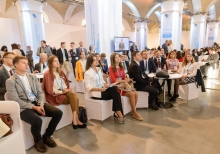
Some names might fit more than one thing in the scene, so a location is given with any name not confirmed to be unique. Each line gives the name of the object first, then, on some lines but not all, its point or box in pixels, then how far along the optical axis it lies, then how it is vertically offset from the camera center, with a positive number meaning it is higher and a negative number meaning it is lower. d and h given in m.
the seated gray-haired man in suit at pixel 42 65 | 3.95 -0.26
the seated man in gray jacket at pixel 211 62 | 6.42 -0.52
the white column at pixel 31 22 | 9.15 +1.85
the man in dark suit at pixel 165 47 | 7.75 +0.19
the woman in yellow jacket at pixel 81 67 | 4.46 -0.38
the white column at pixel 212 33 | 19.61 +1.98
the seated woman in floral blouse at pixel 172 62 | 4.65 -0.32
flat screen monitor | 6.45 +0.35
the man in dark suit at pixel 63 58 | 5.91 -0.15
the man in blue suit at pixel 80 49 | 6.65 +0.18
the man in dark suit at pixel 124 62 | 4.74 -0.30
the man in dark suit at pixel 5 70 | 2.57 -0.23
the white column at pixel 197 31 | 14.34 +1.68
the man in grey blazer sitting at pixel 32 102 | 2.14 -0.65
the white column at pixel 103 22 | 6.09 +1.15
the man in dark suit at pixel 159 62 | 4.70 -0.31
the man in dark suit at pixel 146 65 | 4.30 -0.35
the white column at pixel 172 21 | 9.63 +1.78
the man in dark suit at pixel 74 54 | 6.83 -0.02
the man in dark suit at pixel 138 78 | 3.41 -0.54
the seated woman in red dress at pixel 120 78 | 3.17 -0.52
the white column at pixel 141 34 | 17.11 +1.86
